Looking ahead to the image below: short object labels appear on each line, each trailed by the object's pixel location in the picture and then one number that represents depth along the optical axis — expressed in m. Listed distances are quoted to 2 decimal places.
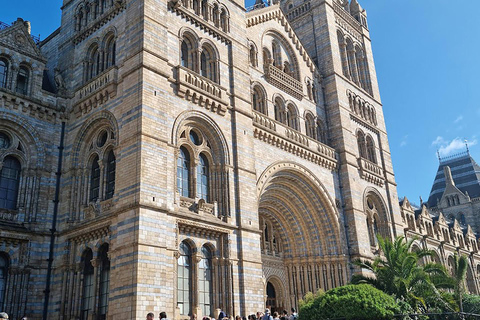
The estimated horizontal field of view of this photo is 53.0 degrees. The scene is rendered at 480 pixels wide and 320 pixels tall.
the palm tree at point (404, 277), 21.20
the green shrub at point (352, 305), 17.44
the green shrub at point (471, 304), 26.22
